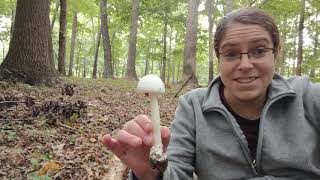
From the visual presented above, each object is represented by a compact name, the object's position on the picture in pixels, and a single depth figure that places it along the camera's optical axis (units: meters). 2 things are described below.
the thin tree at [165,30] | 11.25
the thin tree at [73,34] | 13.20
